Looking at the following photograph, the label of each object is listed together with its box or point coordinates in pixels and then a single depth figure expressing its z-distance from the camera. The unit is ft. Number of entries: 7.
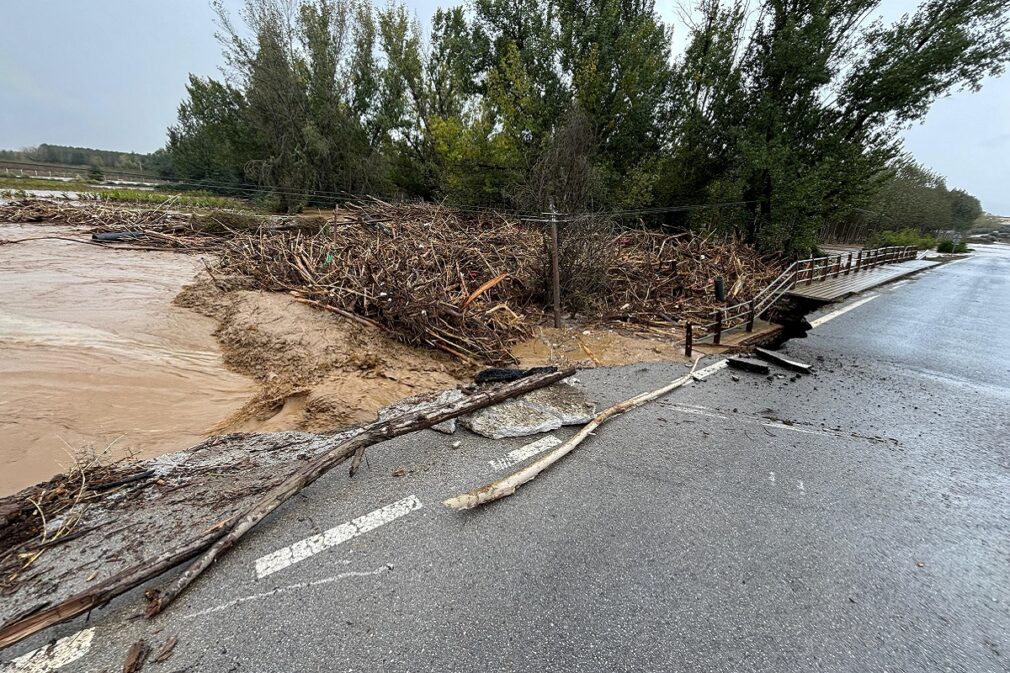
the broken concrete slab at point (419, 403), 14.97
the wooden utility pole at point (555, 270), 26.50
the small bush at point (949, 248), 135.77
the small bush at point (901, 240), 135.85
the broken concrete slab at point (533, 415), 13.60
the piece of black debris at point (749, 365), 20.55
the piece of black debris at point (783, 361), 21.24
